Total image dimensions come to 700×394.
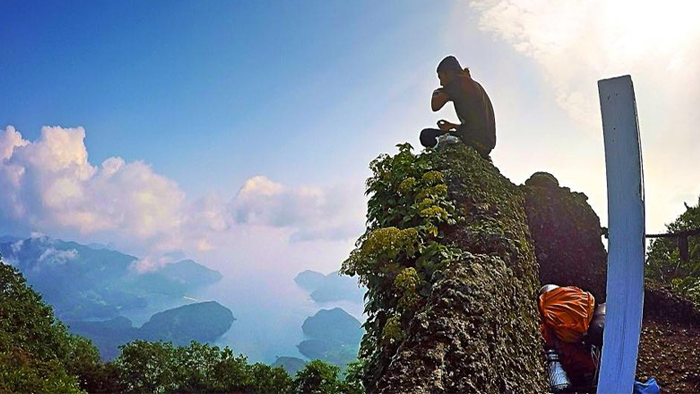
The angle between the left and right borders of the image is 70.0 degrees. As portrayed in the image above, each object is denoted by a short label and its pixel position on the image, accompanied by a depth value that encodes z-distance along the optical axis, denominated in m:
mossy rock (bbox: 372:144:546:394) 2.02
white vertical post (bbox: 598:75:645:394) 1.57
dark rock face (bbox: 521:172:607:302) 6.32
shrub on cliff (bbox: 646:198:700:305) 12.84
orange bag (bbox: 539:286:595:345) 3.08
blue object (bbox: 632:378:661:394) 2.53
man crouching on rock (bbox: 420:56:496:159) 6.18
